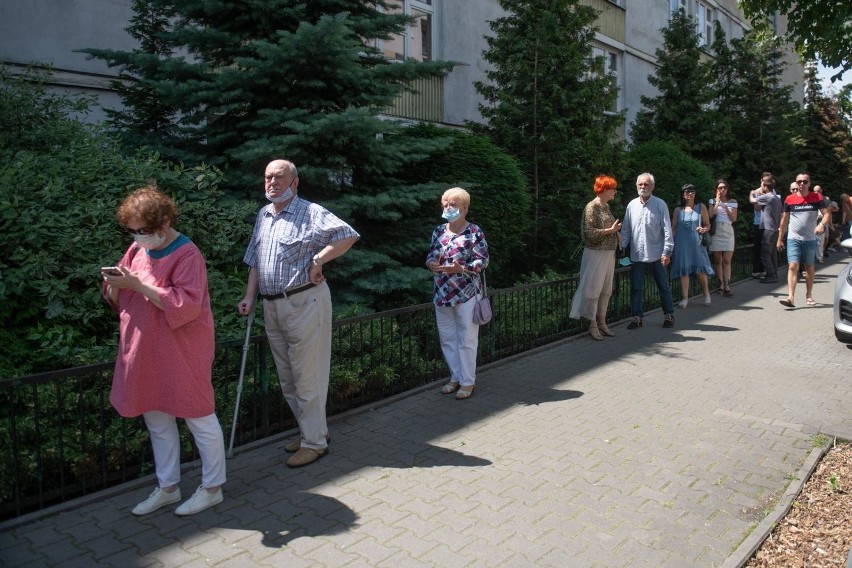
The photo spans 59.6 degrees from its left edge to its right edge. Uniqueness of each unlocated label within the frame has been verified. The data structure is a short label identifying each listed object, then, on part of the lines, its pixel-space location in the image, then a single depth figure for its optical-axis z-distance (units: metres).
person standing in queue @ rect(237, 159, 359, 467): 4.57
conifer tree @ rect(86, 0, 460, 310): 6.93
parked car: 8.18
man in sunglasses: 10.67
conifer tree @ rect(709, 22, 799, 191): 20.34
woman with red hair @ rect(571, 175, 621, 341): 8.43
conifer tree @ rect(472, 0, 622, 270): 10.89
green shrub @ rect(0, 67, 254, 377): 4.98
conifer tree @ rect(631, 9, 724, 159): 18.05
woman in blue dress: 10.79
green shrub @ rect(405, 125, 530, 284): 8.88
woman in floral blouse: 6.05
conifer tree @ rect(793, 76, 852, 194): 27.20
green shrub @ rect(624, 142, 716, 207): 14.46
